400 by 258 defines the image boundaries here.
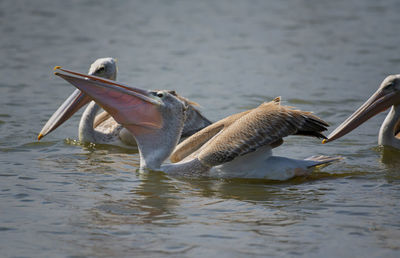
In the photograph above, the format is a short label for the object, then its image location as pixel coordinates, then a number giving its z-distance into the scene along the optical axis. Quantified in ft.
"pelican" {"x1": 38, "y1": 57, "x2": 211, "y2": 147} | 43.98
